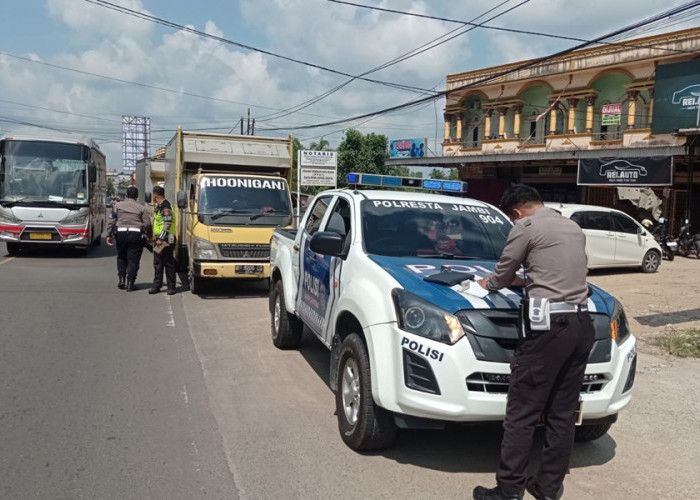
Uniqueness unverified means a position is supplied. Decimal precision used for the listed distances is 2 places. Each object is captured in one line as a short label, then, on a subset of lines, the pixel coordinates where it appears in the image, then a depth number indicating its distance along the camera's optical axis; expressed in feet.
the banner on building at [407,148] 116.44
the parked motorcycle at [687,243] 61.93
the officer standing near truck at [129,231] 35.99
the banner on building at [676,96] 69.46
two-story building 66.69
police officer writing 11.19
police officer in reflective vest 35.58
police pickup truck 12.07
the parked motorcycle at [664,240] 58.49
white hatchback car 46.60
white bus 50.57
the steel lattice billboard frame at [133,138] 333.83
